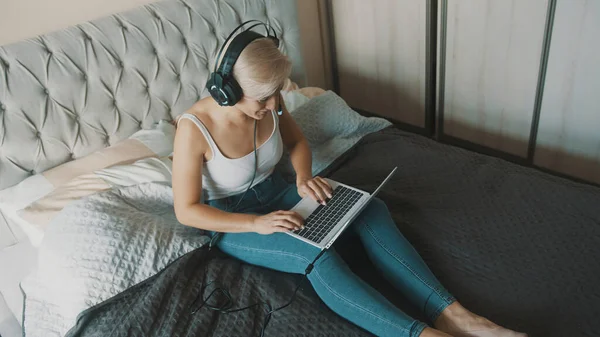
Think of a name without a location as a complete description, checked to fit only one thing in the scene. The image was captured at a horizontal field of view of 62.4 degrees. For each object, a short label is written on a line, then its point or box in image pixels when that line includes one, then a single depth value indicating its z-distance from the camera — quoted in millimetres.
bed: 1277
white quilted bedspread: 1298
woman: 1200
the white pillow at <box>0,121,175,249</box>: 1542
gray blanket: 1233
